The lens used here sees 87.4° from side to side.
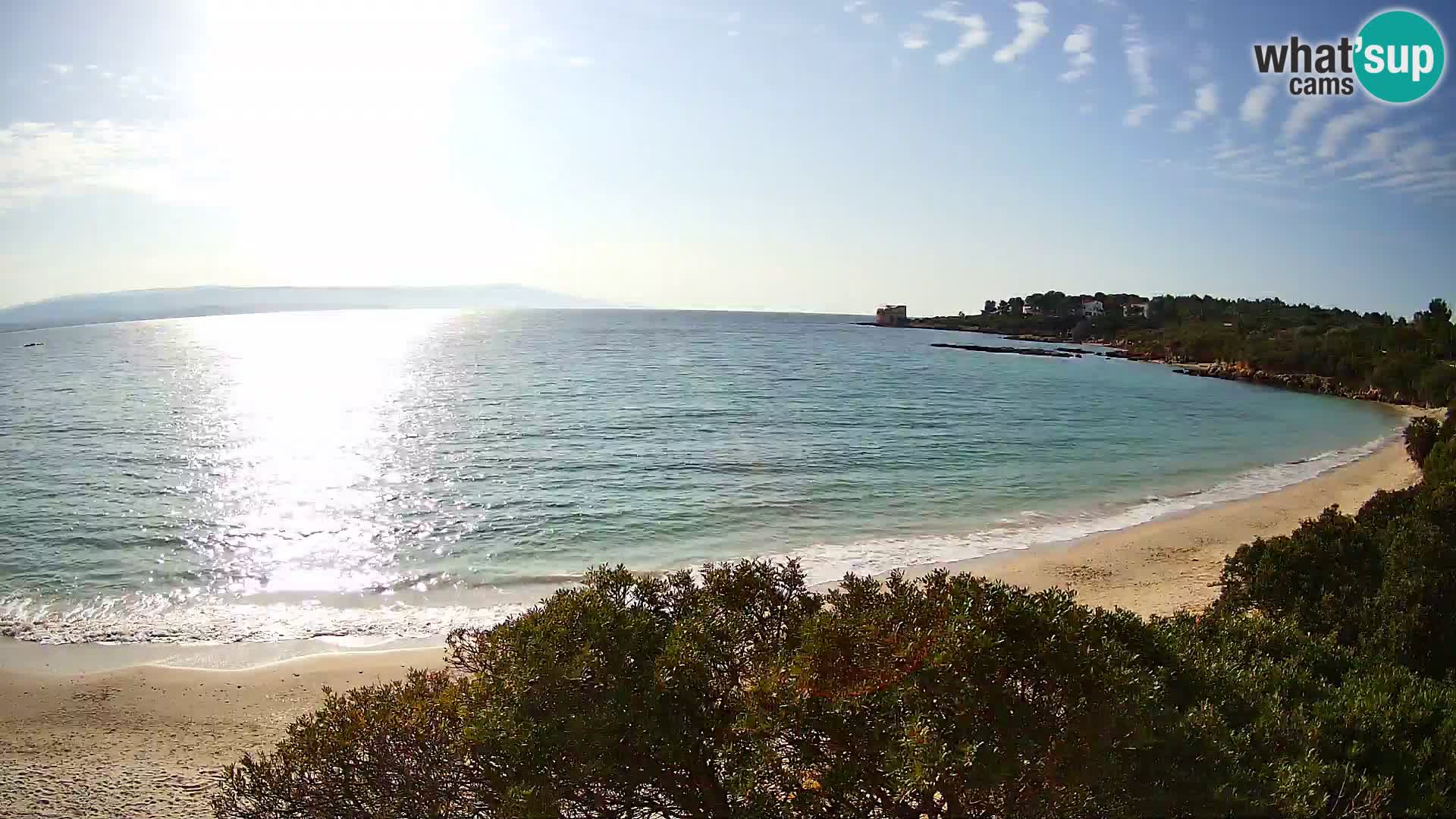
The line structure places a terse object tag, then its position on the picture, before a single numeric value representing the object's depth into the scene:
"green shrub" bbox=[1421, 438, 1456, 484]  16.02
